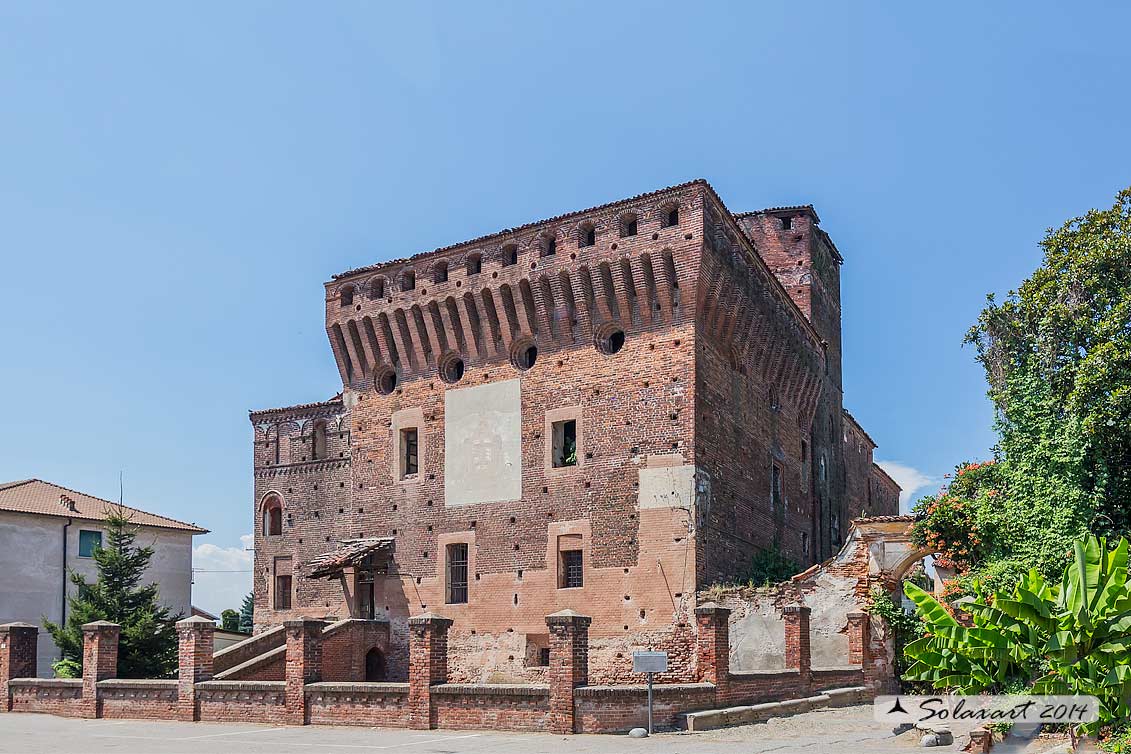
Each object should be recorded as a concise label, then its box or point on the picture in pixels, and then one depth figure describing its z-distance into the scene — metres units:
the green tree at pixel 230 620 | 53.91
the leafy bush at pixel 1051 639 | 13.39
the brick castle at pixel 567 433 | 25.88
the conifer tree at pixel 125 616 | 29.41
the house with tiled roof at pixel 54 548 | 36.50
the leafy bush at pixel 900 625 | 25.25
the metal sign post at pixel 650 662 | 18.05
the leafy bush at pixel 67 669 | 28.94
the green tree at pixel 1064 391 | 22.39
